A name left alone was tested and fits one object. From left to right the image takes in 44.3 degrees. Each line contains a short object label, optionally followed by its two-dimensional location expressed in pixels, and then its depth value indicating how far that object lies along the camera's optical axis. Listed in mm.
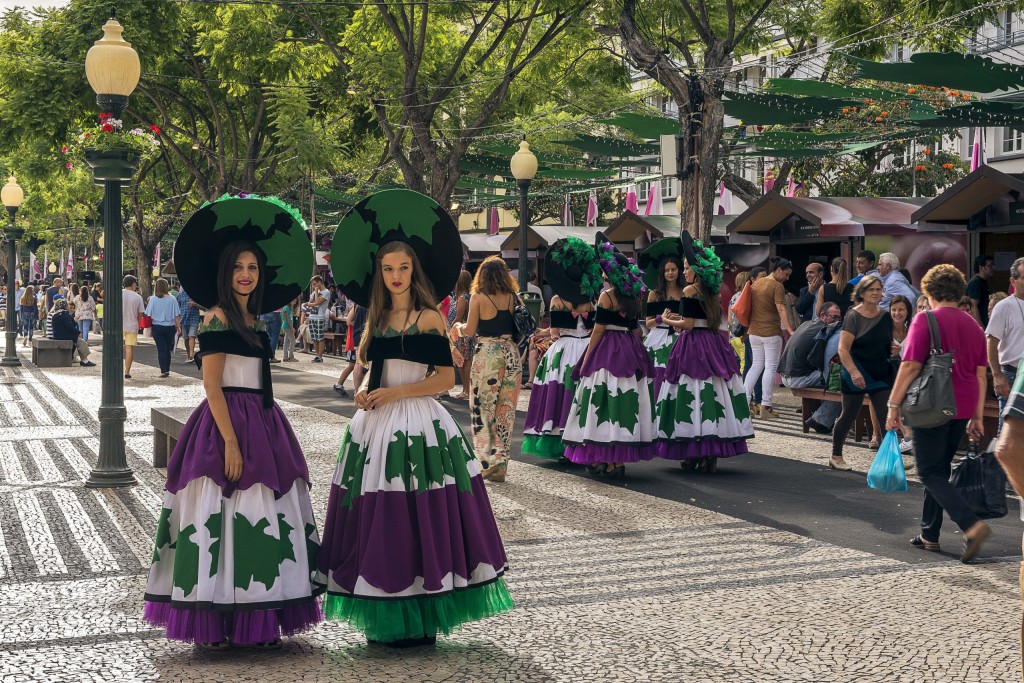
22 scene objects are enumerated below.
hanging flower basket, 9690
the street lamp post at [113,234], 9523
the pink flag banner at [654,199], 30922
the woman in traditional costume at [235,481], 4855
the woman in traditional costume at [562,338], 10203
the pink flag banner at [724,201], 28531
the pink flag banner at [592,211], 33594
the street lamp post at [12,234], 24250
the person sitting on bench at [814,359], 12430
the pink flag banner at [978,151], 20984
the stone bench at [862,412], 10312
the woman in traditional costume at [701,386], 10180
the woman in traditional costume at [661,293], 10414
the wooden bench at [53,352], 24172
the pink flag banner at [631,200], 29788
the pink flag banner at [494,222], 36938
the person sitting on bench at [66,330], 24541
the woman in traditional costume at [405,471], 4965
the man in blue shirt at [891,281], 13055
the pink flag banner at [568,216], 34484
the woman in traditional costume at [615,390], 9656
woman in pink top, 7027
